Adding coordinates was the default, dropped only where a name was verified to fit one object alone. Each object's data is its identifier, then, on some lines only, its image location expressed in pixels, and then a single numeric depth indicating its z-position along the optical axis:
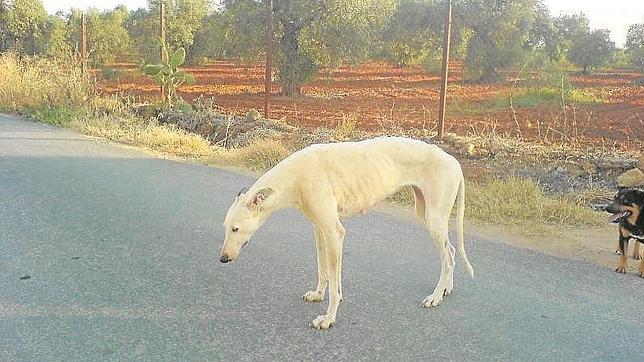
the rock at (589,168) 9.96
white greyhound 4.26
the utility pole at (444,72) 10.22
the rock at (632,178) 8.45
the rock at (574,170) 9.93
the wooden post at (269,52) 13.10
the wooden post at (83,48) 18.03
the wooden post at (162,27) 16.41
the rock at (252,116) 14.80
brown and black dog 5.90
